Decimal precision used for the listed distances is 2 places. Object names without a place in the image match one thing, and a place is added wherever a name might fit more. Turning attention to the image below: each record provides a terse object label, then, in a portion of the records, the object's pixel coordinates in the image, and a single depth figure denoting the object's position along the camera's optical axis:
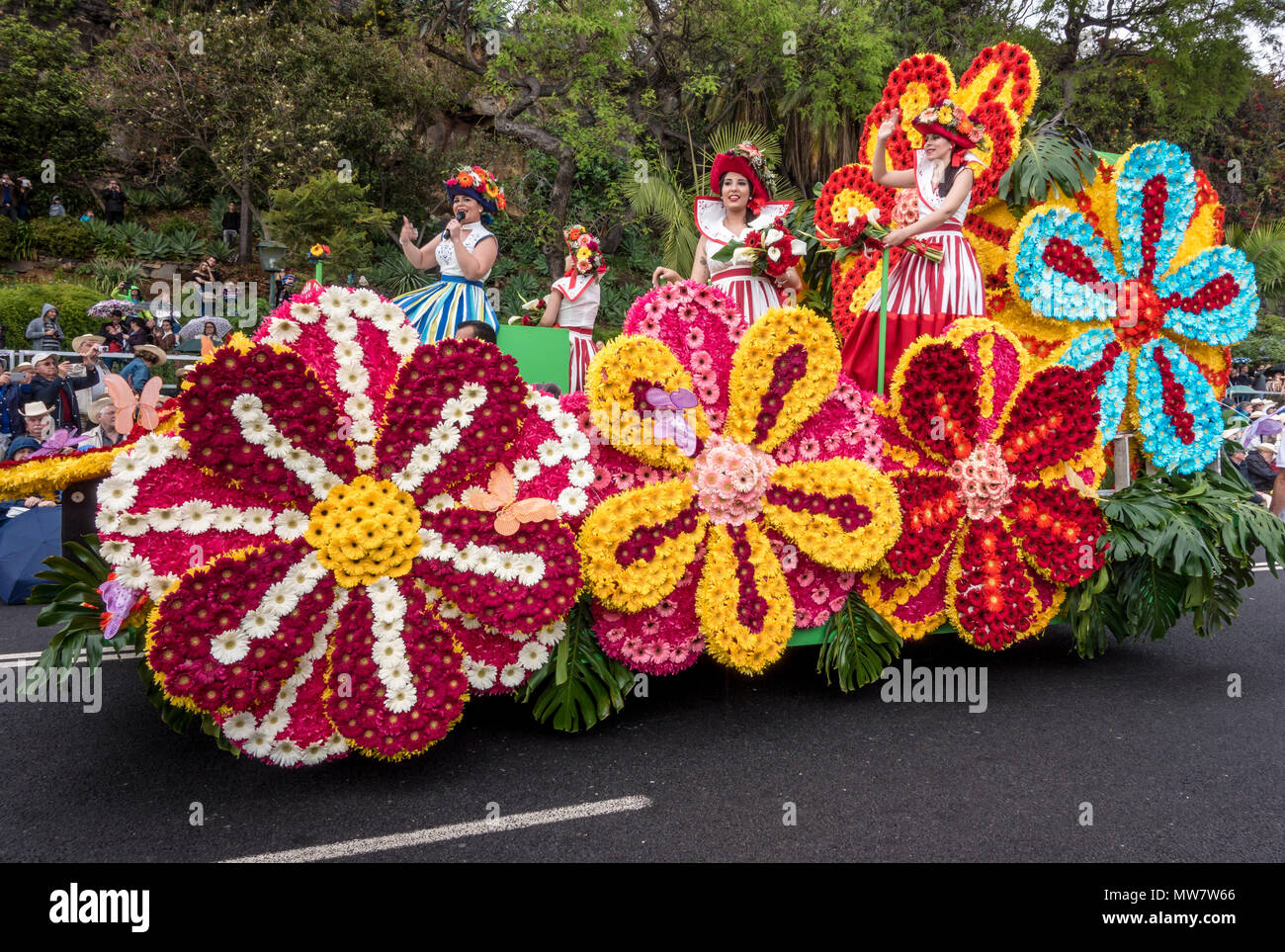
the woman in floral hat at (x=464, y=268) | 4.72
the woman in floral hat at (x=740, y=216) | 4.38
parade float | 2.74
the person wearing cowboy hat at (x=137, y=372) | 7.26
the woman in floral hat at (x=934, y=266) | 4.15
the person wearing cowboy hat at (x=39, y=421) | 6.93
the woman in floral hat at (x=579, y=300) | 5.47
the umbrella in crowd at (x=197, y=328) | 10.97
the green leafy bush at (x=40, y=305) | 13.97
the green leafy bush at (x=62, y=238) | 18.20
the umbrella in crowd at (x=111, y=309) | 10.38
